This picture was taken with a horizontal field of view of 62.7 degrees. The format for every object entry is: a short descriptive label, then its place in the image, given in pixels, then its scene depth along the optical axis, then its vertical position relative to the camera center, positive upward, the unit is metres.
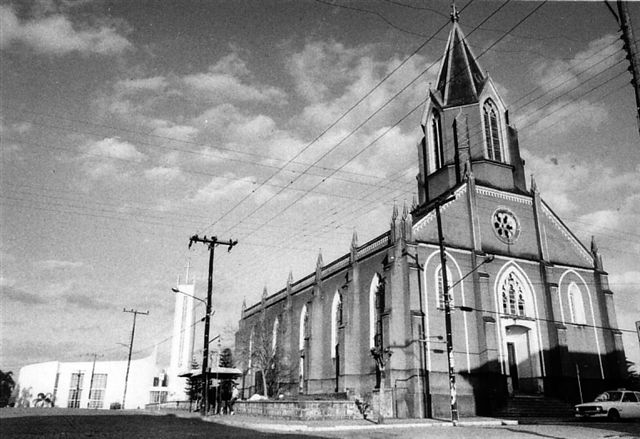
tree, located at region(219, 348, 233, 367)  69.96 +3.82
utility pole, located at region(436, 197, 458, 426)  24.45 +2.37
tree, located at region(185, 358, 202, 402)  42.49 -0.20
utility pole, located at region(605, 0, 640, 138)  11.90 +7.60
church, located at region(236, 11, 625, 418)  32.72 +6.36
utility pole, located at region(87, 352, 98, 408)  77.69 +0.29
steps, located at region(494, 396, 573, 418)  31.33 -1.18
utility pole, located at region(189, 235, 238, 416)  31.27 +4.06
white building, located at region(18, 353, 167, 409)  76.69 +0.40
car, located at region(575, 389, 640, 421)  25.42 -0.87
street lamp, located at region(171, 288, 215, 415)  31.19 +1.44
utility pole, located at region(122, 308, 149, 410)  63.22 +8.17
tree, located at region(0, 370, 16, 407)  110.12 +0.54
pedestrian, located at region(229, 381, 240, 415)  33.77 -0.90
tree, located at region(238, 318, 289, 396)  50.44 +2.81
